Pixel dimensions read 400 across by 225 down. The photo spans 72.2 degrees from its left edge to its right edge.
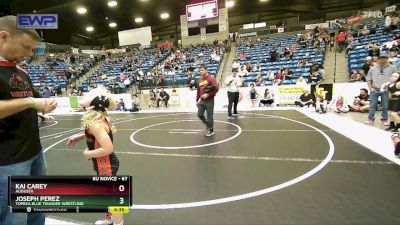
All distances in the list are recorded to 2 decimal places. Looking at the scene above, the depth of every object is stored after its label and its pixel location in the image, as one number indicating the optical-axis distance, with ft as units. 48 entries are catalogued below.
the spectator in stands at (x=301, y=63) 59.72
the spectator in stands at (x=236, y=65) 70.83
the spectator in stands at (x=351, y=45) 62.80
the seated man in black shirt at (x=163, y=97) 62.61
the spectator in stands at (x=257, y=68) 64.35
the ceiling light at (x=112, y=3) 88.53
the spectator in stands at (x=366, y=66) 42.39
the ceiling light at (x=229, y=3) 98.02
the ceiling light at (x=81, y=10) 93.47
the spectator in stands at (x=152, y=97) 63.87
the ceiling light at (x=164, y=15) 113.64
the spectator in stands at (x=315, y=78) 49.36
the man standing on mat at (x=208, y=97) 25.17
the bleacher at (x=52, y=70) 87.76
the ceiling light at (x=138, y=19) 118.54
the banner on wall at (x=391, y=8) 71.36
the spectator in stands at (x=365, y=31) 66.86
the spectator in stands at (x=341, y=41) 67.82
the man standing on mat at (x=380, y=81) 25.57
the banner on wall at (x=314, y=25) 95.86
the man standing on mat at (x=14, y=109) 6.38
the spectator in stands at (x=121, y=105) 58.80
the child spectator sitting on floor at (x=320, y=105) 37.18
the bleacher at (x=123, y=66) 82.48
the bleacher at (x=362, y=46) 54.39
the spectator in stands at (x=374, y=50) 48.38
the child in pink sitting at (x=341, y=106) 37.58
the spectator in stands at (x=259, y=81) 54.60
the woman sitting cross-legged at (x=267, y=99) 49.26
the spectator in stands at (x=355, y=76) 46.04
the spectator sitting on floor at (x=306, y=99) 44.27
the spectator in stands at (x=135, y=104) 53.98
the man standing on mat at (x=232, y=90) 35.99
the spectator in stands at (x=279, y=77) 54.51
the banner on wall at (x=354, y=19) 82.60
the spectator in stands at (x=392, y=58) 39.25
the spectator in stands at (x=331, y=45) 71.70
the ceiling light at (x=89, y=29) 126.98
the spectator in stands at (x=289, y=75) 55.84
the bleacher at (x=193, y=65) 67.15
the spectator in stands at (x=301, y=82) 47.25
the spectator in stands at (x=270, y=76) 57.36
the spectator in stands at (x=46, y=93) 69.96
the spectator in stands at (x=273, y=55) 68.49
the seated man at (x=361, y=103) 36.21
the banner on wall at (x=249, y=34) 104.86
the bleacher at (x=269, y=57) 58.23
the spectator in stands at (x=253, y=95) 50.01
